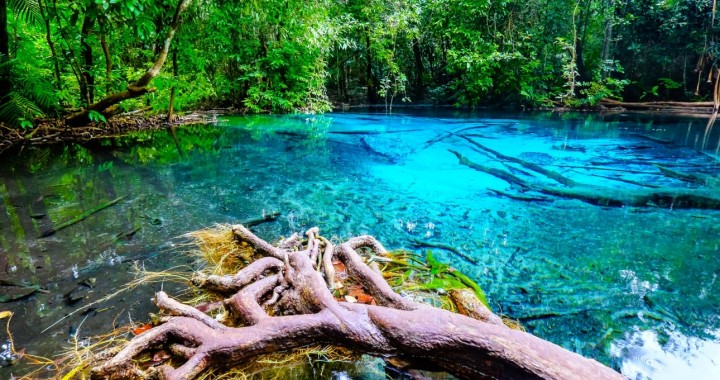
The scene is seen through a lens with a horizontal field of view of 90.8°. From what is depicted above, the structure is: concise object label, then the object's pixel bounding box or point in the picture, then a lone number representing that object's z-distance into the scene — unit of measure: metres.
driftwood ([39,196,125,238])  3.62
